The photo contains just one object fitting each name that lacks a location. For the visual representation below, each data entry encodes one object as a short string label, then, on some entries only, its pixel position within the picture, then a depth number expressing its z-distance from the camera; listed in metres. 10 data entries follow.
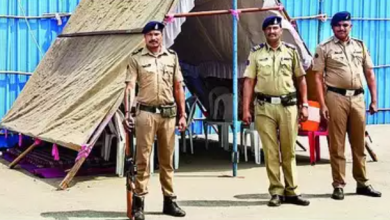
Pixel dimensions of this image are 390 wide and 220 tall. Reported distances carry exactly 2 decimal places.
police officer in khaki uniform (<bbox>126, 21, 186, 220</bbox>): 6.32
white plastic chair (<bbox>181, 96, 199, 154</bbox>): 11.18
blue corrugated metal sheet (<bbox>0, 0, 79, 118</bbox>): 11.95
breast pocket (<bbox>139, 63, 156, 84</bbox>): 6.39
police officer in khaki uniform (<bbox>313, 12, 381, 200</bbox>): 7.12
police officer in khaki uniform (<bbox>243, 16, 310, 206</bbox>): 6.80
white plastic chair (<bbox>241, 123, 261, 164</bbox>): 9.83
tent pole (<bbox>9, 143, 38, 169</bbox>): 9.43
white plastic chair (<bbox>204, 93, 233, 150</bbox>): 10.90
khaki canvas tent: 8.64
